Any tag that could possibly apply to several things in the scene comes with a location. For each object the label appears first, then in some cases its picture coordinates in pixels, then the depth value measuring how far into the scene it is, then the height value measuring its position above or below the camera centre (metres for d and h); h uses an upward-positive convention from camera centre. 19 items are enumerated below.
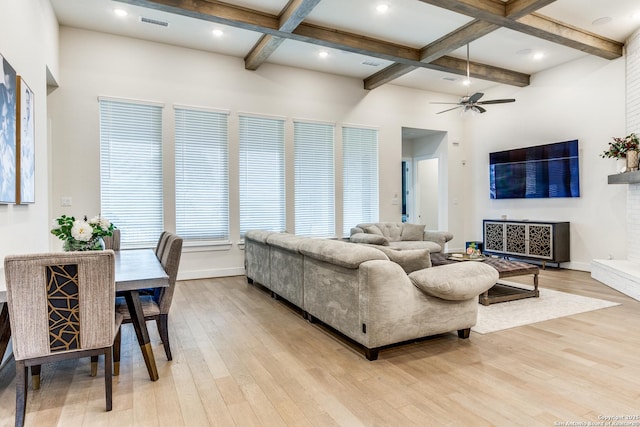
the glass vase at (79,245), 2.75 -0.23
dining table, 2.14 -0.44
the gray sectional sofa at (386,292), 2.69 -0.64
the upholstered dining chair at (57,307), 1.82 -0.47
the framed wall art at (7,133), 2.55 +0.61
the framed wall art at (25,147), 2.91 +0.59
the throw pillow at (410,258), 3.00 -0.40
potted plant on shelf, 5.20 +0.82
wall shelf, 5.00 +0.41
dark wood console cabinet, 6.27 -0.57
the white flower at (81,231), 2.68 -0.11
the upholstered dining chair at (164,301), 2.63 -0.66
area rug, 3.55 -1.10
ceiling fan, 5.07 +1.51
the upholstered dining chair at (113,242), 4.18 -0.31
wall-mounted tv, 6.35 +0.69
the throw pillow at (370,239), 6.04 -0.47
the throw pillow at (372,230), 6.62 -0.35
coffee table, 4.22 -0.75
